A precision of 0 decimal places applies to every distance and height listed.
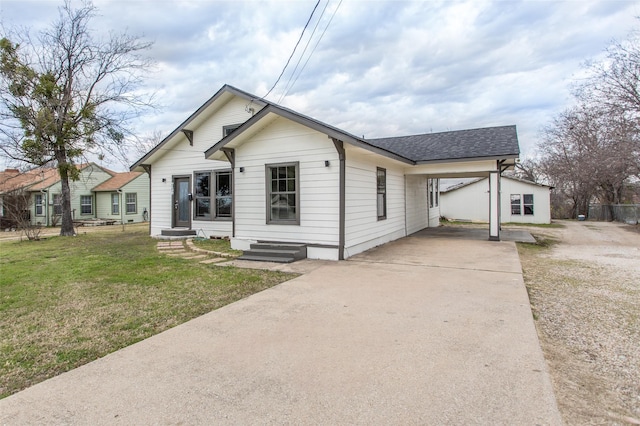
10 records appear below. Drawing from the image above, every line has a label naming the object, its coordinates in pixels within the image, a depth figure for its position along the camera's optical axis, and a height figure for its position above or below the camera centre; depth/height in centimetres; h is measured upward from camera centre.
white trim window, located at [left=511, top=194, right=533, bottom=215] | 2067 +31
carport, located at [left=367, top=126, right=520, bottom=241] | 1080 +171
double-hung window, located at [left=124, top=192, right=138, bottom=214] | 2336 +78
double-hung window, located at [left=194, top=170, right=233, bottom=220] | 1175 +62
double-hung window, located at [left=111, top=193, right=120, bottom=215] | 2320 +64
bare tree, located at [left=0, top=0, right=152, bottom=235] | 1279 +470
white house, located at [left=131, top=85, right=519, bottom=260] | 799 +108
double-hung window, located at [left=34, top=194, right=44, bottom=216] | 2181 +53
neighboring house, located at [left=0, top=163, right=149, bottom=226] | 2159 +128
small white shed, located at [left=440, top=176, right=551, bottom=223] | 2042 +50
